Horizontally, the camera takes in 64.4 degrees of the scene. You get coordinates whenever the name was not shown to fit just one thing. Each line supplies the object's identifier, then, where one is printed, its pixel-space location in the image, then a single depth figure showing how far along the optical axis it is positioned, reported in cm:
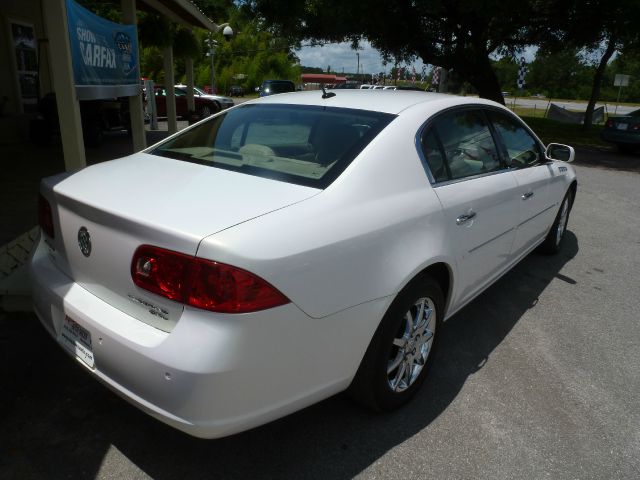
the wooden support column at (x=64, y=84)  417
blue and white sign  520
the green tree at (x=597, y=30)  1431
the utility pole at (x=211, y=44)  3103
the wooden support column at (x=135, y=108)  715
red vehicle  2041
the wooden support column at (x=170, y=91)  1150
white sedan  180
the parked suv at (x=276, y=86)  2450
